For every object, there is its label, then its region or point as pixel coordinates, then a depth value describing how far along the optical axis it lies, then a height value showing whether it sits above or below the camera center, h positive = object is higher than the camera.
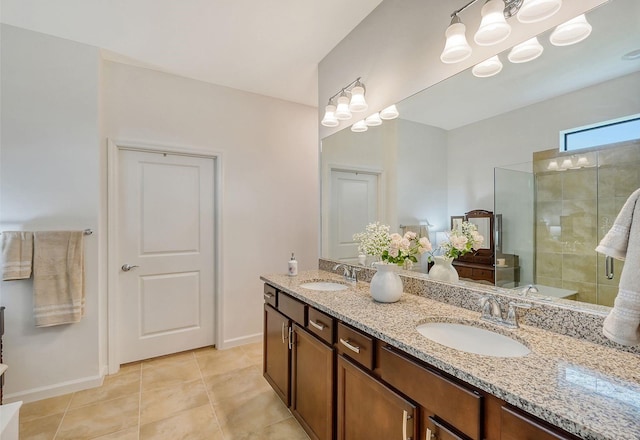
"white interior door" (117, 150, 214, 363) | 2.62 -0.33
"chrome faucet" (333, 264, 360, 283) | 2.13 -0.41
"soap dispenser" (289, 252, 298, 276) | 2.32 -0.39
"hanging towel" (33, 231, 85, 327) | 2.06 -0.43
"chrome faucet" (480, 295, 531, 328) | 1.16 -0.38
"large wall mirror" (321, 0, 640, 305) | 1.03 +0.40
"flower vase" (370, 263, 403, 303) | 1.53 -0.35
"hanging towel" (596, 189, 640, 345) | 0.68 -0.14
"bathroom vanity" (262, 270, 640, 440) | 0.68 -0.47
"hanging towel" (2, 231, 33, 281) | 1.97 -0.24
